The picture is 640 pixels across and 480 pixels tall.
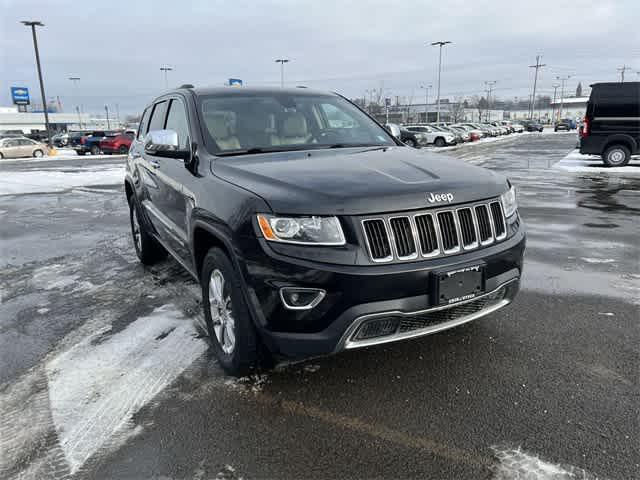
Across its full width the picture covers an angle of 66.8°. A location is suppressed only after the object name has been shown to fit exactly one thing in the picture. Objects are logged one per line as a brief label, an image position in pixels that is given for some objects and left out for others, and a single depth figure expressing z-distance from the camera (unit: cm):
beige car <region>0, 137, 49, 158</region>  3033
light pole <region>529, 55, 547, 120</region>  9625
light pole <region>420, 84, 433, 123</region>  9586
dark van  1406
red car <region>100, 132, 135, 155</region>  3222
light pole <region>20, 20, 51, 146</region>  3269
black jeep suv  248
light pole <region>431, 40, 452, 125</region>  5831
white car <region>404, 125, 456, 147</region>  3422
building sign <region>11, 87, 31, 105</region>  7700
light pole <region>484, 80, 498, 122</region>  11140
